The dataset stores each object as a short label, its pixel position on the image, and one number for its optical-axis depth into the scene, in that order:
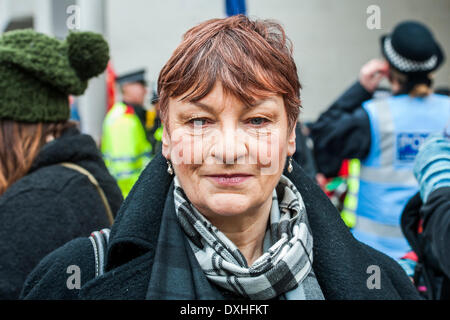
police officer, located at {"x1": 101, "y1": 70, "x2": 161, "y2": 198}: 4.93
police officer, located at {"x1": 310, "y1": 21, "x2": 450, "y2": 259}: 3.22
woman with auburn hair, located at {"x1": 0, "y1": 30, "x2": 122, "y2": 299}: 2.05
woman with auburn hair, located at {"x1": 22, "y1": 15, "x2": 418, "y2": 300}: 1.37
